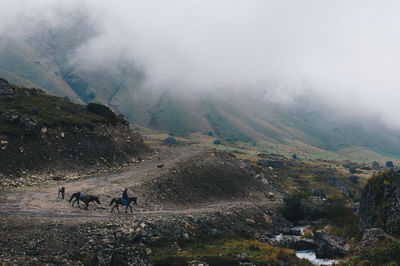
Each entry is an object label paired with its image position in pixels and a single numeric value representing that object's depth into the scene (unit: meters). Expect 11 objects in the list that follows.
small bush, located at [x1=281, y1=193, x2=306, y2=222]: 58.03
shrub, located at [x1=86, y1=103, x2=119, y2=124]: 86.25
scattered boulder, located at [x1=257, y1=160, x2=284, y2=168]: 132.68
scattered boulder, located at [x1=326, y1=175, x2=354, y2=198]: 122.43
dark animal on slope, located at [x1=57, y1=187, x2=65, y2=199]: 38.51
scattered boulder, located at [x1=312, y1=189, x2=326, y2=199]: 79.91
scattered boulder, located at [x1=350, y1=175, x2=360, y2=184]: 150.75
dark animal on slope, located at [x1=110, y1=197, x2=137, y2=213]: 35.97
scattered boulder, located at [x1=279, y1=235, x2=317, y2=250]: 38.34
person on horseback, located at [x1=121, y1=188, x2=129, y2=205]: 36.34
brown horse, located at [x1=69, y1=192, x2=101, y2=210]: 35.78
